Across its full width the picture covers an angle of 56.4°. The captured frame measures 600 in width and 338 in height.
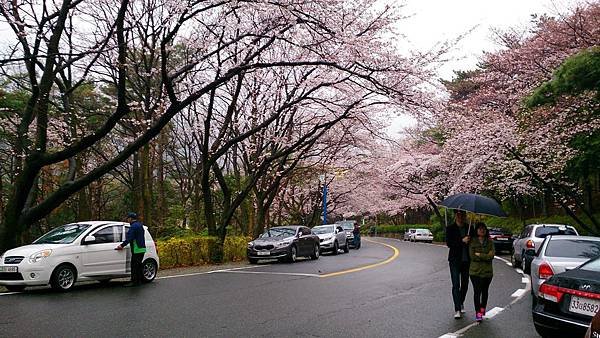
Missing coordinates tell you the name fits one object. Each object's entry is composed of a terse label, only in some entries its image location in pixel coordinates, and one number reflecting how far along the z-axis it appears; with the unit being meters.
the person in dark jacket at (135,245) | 13.02
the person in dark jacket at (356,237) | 34.38
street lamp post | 40.25
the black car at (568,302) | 6.11
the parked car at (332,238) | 28.07
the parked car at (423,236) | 50.25
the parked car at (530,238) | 17.80
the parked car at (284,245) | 21.47
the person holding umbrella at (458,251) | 9.11
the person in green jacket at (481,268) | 8.73
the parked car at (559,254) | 9.12
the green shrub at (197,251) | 19.19
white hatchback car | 11.30
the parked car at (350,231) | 34.56
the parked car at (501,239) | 29.92
